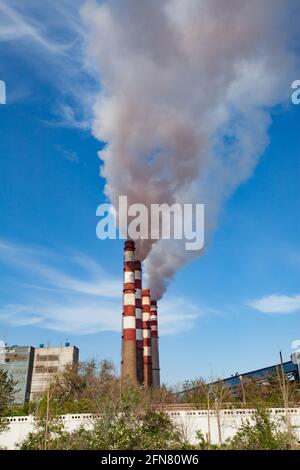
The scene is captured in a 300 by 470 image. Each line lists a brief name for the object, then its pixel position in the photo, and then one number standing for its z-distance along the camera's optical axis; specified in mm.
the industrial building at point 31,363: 77750
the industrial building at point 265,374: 53197
